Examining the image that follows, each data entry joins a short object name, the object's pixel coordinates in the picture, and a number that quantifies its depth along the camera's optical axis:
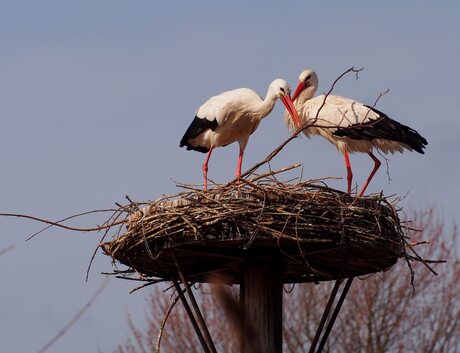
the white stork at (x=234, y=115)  19.47
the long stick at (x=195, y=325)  13.68
